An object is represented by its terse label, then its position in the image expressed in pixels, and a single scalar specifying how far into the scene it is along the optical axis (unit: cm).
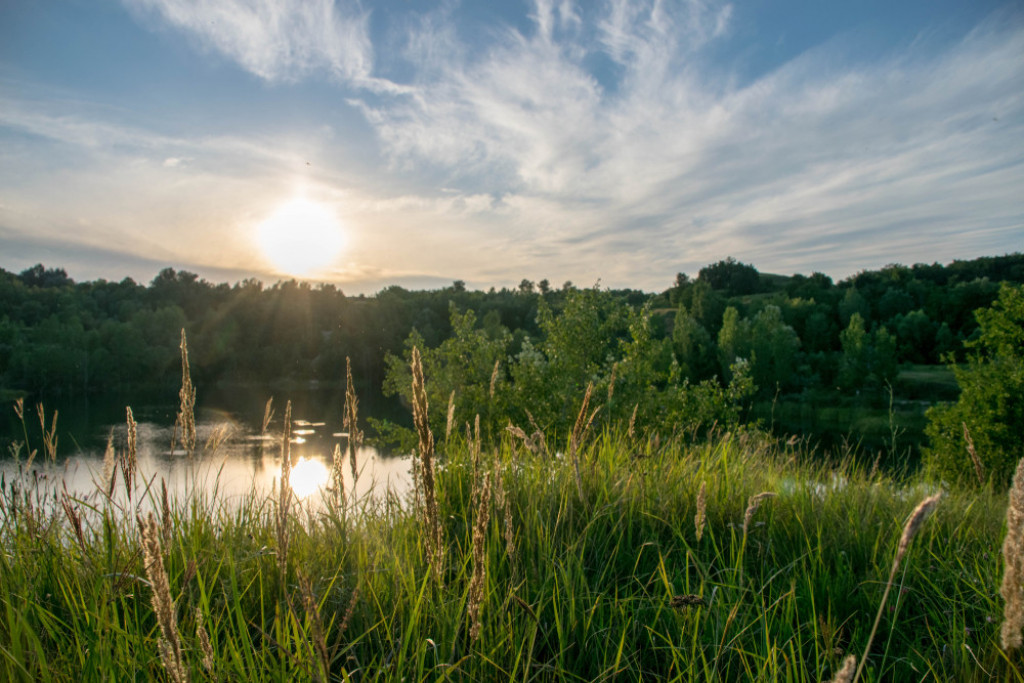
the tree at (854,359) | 5265
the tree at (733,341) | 6119
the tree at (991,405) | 1445
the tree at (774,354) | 5856
